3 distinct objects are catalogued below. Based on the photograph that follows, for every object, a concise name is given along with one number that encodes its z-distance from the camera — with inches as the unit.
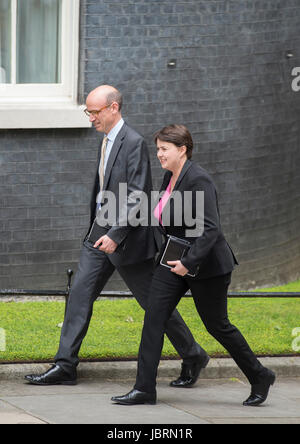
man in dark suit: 588.4
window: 800.3
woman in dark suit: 551.5
